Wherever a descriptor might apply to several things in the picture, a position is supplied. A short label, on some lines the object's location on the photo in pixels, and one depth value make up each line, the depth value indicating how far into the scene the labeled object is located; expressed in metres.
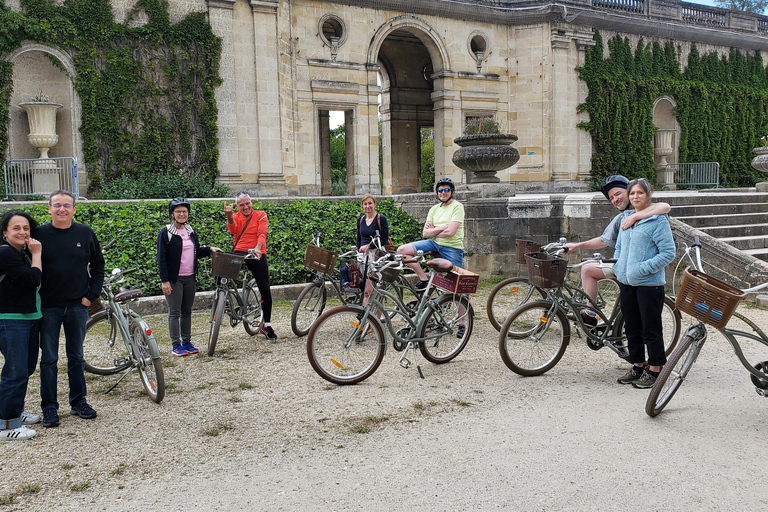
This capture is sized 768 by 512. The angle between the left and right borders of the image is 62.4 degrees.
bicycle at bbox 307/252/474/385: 5.27
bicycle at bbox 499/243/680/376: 5.44
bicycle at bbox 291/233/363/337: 6.95
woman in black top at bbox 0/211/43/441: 4.20
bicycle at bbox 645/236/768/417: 4.05
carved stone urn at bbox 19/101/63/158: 14.55
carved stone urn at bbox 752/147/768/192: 14.70
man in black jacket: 4.48
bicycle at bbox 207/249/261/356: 6.49
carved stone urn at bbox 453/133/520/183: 12.20
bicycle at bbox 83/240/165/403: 4.88
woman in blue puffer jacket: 4.87
